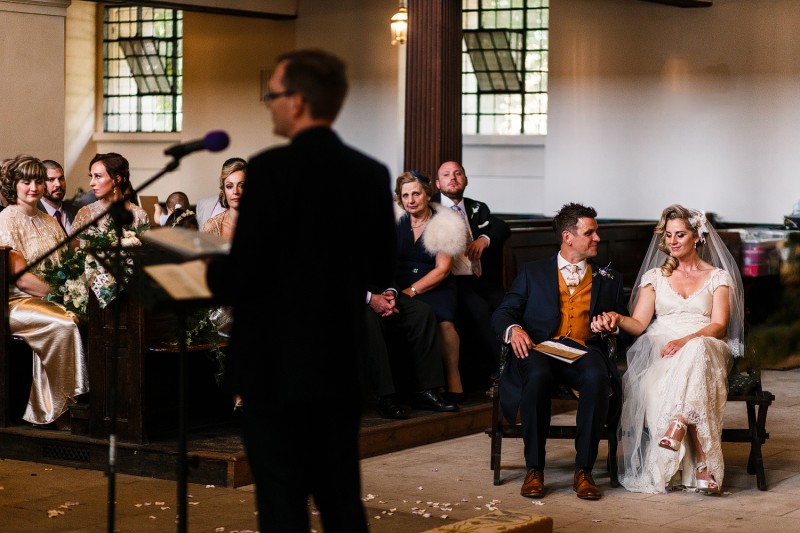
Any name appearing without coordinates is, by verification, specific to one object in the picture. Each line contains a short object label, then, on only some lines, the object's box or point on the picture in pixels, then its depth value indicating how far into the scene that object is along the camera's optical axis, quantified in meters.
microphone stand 3.72
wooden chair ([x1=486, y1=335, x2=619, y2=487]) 6.17
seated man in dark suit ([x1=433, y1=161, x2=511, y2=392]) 7.98
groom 5.98
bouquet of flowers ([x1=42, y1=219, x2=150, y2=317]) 6.33
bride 6.00
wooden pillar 9.02
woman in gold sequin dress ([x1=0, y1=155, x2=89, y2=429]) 6.61
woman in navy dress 7.55
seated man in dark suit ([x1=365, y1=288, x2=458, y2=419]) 7.17
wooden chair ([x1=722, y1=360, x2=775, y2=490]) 6.13
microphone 3.68
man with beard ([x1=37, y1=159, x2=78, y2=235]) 7.87
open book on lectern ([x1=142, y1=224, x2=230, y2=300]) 3.44
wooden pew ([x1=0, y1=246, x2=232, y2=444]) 6.31
